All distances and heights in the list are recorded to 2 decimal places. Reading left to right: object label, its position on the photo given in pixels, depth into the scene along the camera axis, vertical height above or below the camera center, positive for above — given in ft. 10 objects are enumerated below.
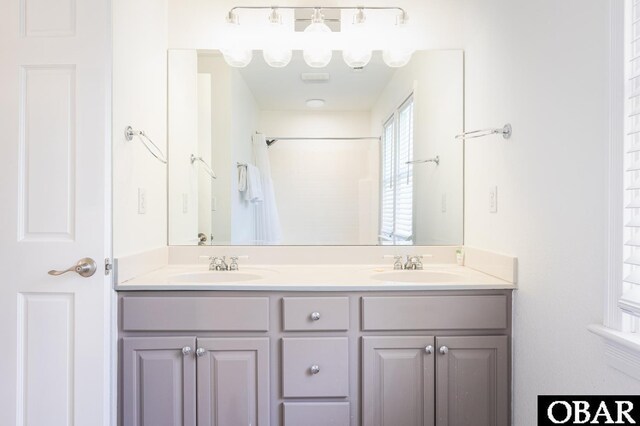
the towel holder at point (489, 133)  4.95 +1.19
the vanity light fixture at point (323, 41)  6.50 +3.06
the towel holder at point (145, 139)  5.00 +1.06
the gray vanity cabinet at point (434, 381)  4.75 -2.19
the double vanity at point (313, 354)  4.73 -1.85
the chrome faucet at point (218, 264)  6.14 -0.88
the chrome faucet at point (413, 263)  6.12 -0.85
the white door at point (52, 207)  4.40 +0.05
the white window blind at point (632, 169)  3.02 +0.36
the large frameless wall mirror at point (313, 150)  6.52 +1.11
